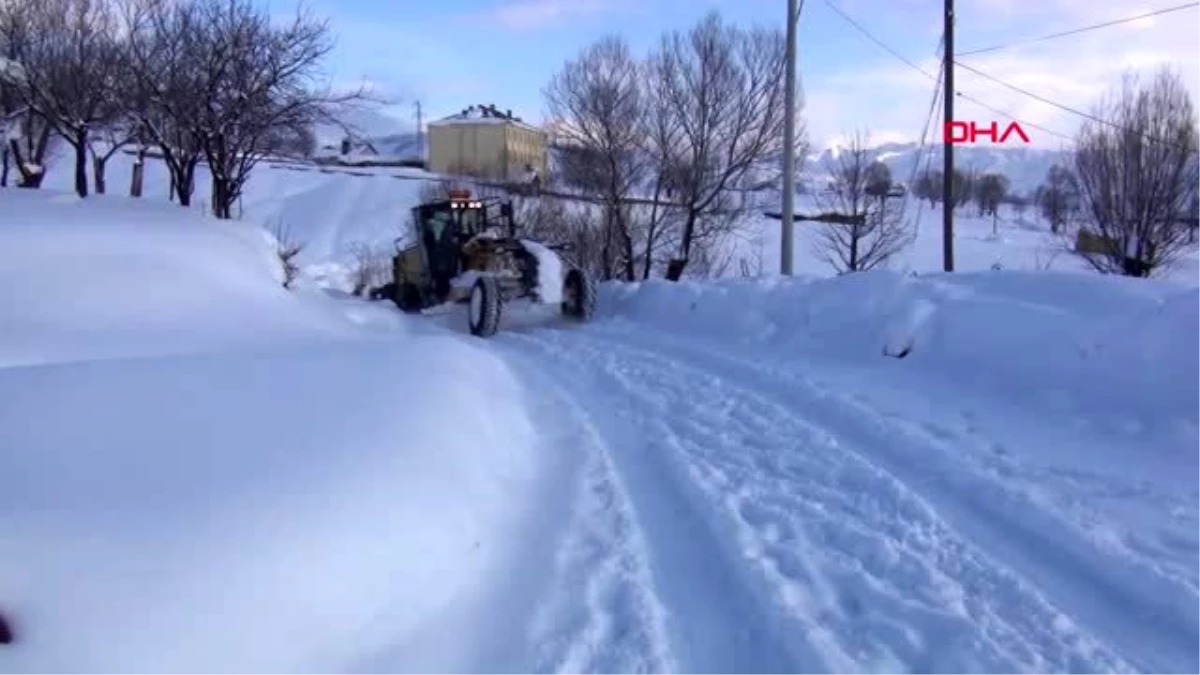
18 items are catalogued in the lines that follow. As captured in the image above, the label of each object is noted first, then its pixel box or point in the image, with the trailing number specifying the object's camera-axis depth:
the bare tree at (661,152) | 29.44
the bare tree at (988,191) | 113.12
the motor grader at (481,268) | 16.61
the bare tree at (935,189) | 82.00
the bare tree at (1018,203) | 125.00
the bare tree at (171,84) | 19.72
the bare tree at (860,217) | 37.22
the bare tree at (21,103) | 19.97
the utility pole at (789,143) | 18.34
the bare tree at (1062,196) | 32.47
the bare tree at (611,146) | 29.34
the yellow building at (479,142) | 54.19
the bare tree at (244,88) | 19.69
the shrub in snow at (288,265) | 15.93
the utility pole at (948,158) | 20.53
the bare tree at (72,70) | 20.61
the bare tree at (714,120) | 29.20
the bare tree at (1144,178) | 27.73
